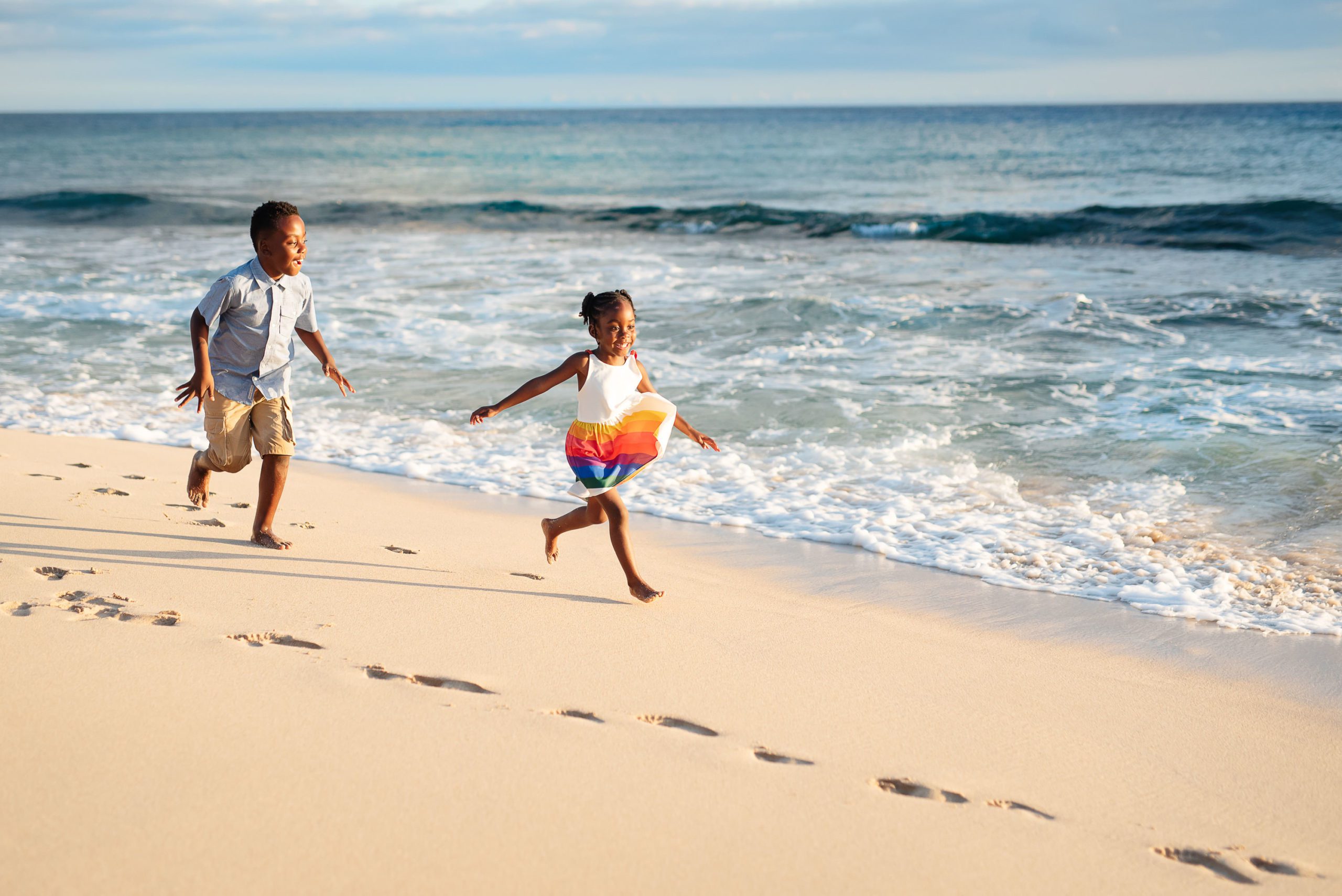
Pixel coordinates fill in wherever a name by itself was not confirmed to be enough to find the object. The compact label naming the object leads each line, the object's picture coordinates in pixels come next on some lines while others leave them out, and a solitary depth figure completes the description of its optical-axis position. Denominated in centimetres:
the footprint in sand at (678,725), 287
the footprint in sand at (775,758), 272
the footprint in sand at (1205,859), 236
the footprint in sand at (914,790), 260
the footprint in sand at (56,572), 375
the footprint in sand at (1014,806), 255
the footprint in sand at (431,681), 306
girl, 371
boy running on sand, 395
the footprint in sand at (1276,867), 238
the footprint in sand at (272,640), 329
